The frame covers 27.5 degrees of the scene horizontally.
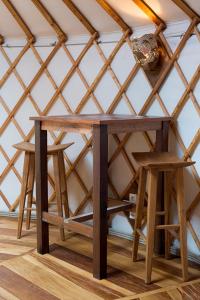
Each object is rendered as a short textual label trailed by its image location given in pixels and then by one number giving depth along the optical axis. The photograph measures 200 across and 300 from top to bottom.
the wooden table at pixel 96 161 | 2.11
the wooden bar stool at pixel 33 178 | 2.69
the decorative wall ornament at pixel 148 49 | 2.45
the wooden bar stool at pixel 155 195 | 2.06
